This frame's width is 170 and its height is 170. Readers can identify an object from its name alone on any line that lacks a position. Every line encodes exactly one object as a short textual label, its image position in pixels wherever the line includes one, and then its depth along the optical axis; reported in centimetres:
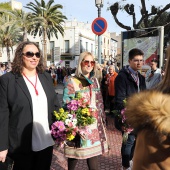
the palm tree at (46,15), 2986
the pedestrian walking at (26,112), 235
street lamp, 738
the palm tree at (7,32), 2857
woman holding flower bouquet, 273
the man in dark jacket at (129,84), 317
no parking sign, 707
